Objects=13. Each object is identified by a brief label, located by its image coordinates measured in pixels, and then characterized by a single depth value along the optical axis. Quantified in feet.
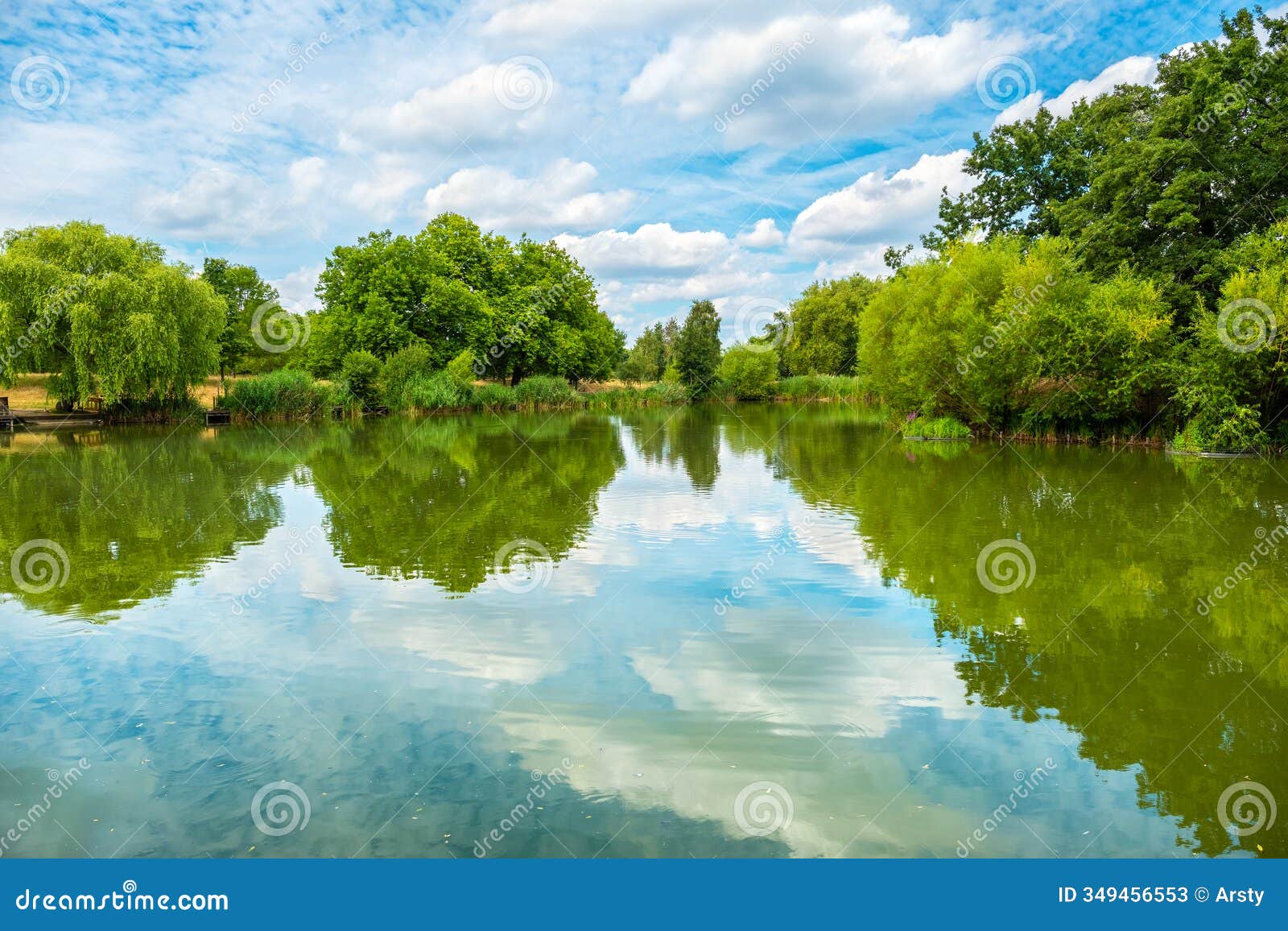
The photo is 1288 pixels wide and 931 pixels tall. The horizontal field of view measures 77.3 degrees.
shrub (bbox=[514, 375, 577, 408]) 188.44
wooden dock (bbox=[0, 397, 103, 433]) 124.47
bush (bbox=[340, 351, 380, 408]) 160.97
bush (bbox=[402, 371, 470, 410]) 167.43
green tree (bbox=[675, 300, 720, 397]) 248.73
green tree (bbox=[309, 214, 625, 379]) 175.01
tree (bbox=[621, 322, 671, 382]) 273.75
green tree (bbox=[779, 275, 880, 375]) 270.26
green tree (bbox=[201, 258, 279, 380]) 233.96
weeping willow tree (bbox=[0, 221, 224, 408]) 118.93
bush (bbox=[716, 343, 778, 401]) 240.94
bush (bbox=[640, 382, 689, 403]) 222.69
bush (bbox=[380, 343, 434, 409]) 166.61
